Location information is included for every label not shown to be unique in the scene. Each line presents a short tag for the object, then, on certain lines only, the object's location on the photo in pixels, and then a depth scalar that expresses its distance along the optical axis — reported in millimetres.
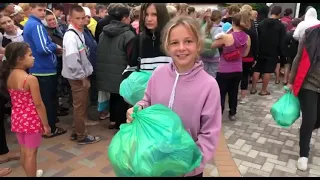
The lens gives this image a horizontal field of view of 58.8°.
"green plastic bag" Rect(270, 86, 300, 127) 3543
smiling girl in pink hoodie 1692
